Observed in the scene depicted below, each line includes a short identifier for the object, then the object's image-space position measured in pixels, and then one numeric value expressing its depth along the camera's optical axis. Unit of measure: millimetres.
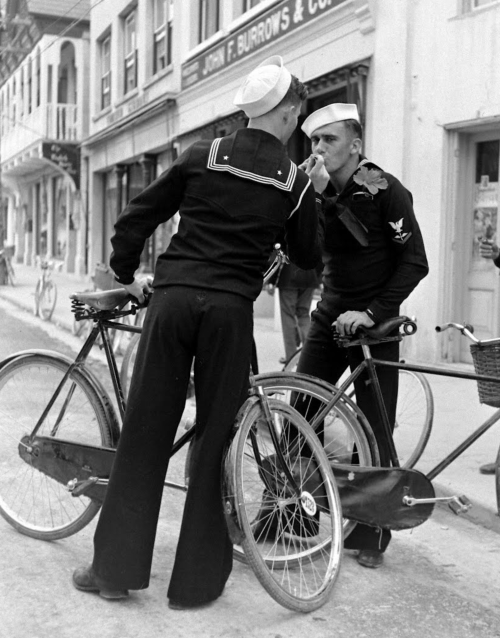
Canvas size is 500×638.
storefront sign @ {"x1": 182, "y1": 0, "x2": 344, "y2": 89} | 12289
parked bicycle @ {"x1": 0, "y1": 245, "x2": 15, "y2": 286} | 23359
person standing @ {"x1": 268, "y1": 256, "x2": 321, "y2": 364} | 8844
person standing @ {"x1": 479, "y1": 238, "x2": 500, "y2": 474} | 4570
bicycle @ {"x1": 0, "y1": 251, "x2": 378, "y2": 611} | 3344
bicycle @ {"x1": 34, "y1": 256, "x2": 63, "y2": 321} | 15281
